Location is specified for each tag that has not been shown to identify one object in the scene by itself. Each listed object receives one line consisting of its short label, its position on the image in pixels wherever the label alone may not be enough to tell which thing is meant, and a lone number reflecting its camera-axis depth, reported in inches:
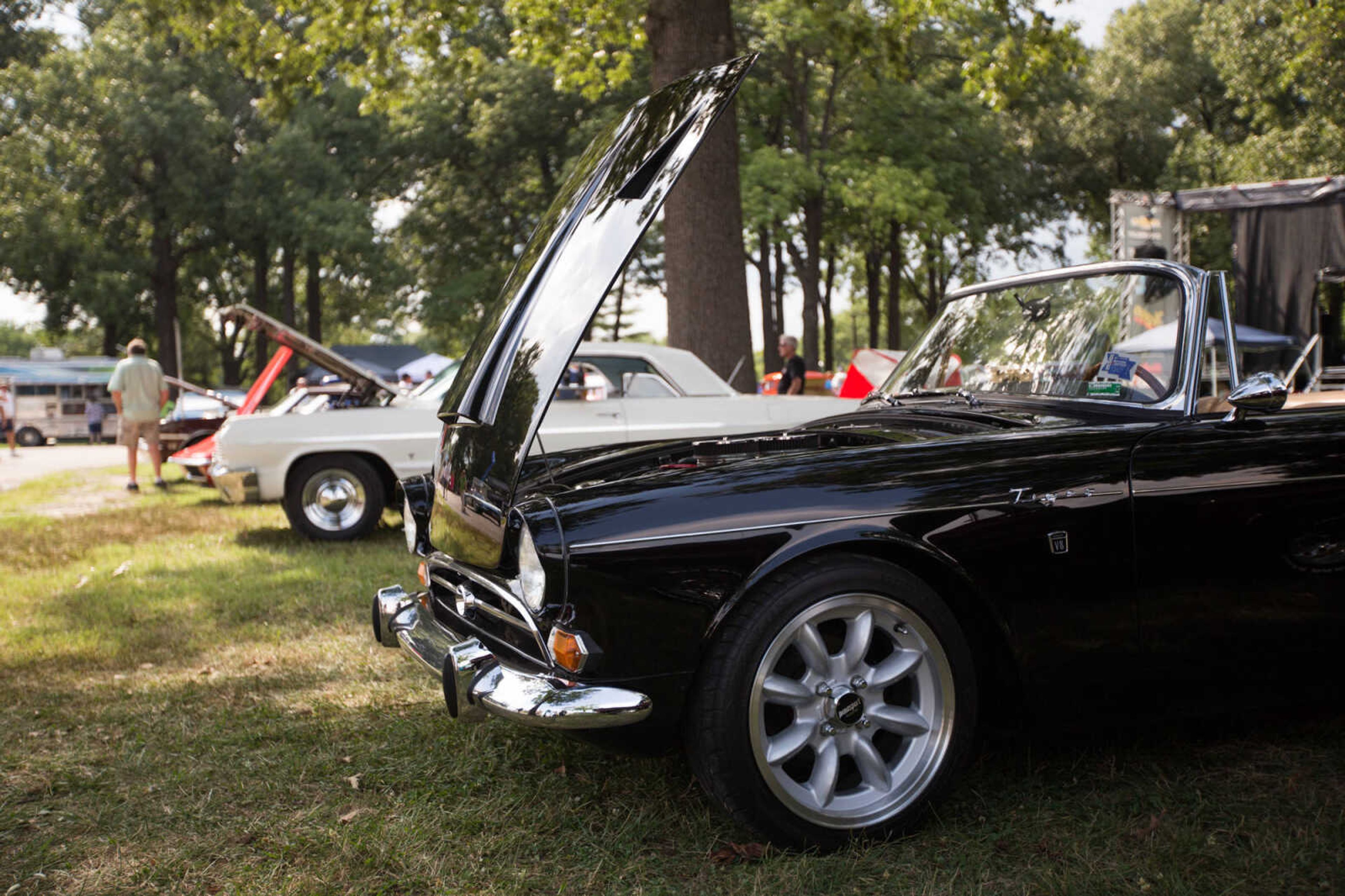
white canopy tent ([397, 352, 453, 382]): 1128.1
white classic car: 331.0
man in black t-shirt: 454.9
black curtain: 609.6
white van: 1348.4
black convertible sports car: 103.8
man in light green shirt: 472.7
